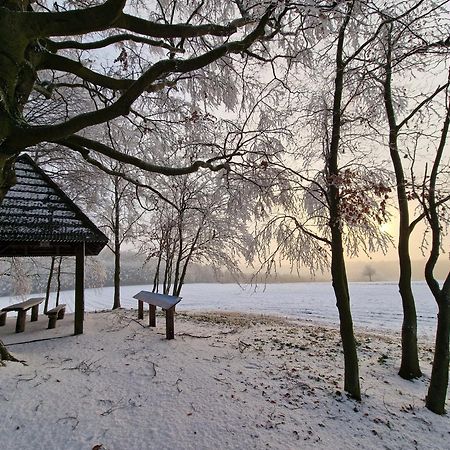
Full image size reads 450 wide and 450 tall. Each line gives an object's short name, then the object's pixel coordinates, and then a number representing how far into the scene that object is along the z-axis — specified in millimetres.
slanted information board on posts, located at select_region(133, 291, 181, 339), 6832
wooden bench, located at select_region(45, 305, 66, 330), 7991
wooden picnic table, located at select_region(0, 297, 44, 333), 7648
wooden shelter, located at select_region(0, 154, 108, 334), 6512
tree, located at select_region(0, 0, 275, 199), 2941
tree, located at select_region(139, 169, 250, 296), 12109
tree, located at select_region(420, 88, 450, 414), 4504
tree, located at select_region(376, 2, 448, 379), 5620
